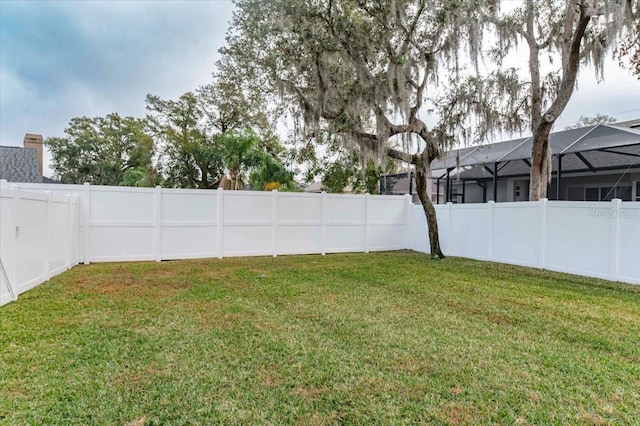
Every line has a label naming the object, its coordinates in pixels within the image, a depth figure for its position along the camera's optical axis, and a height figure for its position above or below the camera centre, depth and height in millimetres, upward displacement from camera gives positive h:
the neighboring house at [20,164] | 12695 +1405
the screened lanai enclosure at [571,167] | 10219 +1466
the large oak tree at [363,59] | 7297 +3101
